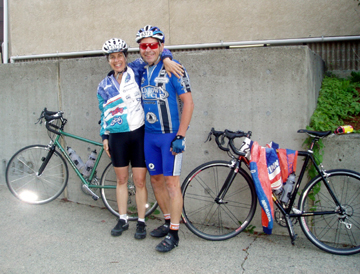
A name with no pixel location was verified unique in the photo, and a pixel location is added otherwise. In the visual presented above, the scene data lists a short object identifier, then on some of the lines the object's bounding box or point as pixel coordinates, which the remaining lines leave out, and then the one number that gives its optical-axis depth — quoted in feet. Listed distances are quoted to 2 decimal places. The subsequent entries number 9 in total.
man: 10.94
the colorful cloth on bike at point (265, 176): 11.32
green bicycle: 14.82
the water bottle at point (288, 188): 11.82
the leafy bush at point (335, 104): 12.49
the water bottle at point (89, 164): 14.97
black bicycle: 11.48
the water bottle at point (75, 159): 15.33
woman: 12.03
